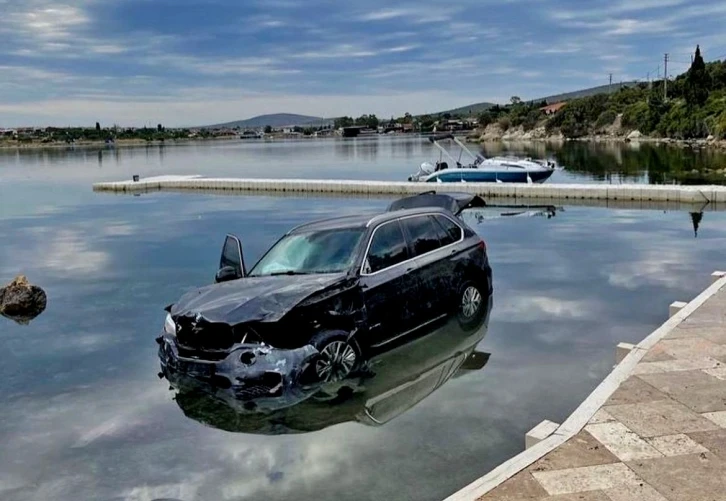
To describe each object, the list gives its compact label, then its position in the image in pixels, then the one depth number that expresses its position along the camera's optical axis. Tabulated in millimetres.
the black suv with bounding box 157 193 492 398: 6621
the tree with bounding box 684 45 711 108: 93750
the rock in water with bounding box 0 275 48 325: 10867
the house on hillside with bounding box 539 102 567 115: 158125
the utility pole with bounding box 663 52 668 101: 113438
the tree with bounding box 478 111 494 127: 179750
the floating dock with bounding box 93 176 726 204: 23969
